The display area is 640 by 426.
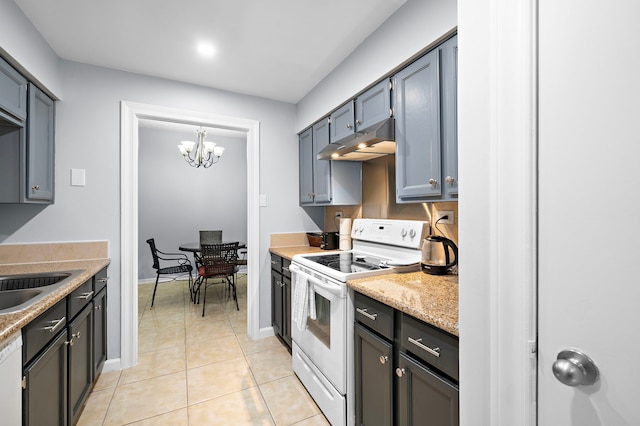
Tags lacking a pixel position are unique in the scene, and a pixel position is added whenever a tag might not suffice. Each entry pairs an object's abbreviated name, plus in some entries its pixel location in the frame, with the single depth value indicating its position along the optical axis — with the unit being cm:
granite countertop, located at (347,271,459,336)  101
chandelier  393
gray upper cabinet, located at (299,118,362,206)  253
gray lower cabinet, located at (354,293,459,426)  99
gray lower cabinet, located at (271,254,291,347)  248
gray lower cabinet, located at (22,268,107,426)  115
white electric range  155
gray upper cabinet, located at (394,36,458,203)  139
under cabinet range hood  170
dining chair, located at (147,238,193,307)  389
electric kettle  160
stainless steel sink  170
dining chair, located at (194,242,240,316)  357
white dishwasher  95
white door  55
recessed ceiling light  202
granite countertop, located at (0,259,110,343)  100
